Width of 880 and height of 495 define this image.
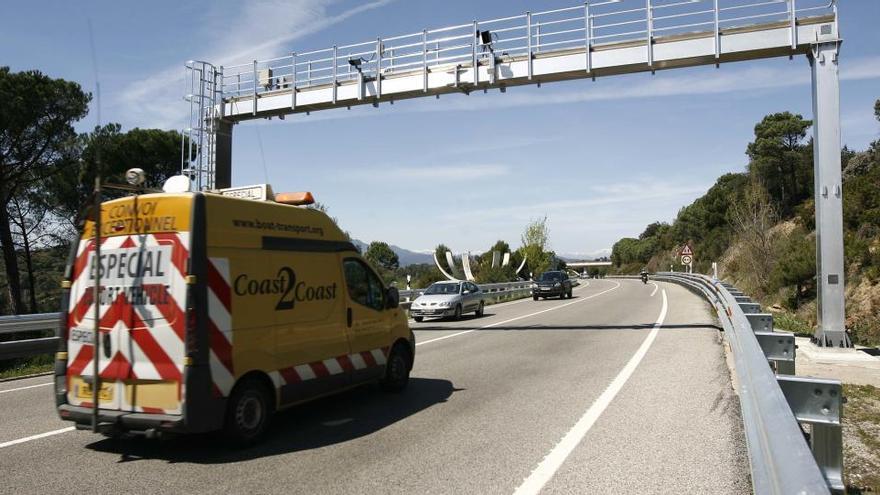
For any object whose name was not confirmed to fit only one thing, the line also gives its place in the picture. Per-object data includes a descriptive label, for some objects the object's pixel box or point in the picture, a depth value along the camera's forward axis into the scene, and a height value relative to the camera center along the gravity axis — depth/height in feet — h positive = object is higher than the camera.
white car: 71.00 -4.07
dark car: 111.96 -3.69
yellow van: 18.39 -1.58
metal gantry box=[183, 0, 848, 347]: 44.01 +16.59
